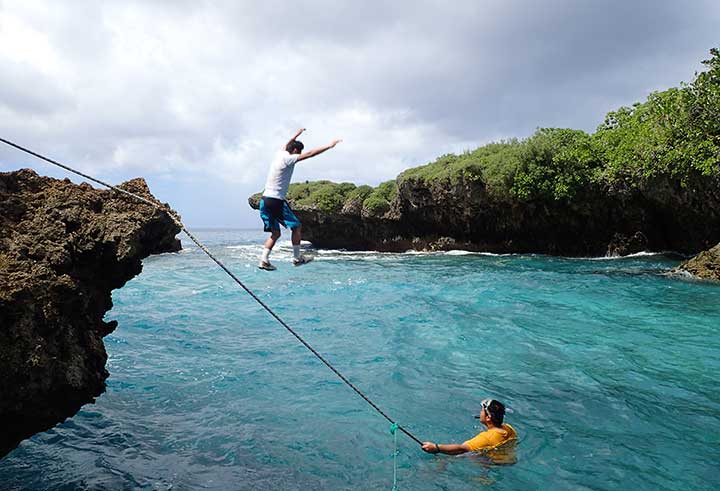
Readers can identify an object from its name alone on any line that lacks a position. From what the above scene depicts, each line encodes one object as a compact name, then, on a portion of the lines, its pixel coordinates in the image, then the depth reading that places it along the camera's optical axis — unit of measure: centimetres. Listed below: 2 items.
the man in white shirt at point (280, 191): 772
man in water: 676
